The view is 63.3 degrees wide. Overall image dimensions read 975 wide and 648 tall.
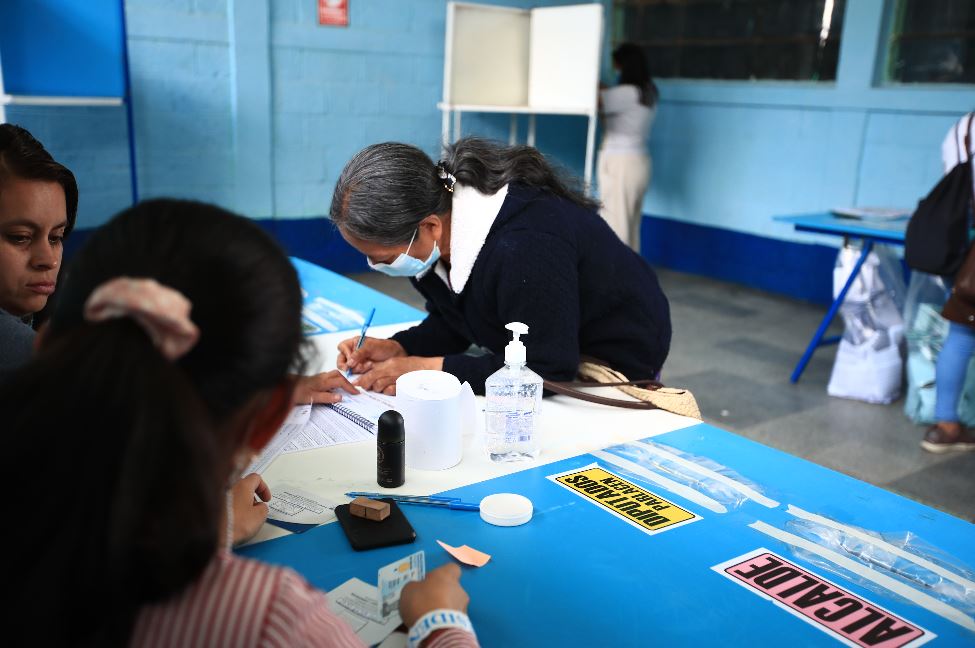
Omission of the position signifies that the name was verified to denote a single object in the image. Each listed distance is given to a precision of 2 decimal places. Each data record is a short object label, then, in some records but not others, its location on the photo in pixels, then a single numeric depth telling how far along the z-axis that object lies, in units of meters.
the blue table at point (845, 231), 3.04
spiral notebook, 1.34
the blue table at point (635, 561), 0.81
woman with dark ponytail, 0.47
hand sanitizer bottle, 1.17
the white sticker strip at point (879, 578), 0.85
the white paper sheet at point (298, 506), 1.00
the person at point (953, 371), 2.73
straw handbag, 1.39
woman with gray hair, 1.47
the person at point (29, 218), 1.23
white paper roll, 1.13
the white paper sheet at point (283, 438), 1.13
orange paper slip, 0.90
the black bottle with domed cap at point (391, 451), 1.07
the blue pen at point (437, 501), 1.03
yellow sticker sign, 1.01
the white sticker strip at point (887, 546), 0.91
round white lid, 0.99
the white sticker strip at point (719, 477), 1.08
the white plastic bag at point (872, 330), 3.22
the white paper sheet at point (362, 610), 0.79
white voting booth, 4.79
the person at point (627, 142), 4.96
